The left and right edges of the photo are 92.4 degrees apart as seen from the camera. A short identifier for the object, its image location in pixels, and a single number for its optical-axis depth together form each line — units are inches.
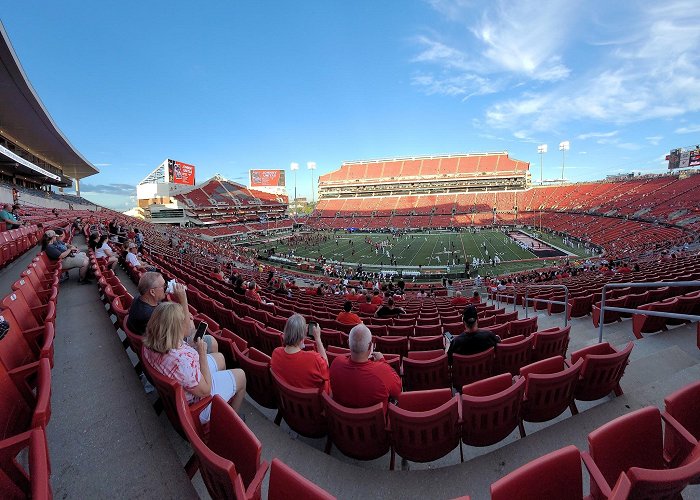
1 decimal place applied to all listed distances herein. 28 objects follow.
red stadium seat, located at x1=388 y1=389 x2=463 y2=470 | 99.3
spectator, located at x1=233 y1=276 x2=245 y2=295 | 367.6
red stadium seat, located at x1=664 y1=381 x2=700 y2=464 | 78.3
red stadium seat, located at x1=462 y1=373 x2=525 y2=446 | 104.9
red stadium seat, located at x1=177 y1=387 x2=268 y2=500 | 61.3
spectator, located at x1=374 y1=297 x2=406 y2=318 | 339.6
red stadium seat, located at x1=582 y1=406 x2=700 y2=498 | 57.4
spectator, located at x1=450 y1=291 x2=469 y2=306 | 437.1
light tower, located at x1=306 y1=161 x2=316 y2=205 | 4355.3
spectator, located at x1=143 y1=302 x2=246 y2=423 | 98.7
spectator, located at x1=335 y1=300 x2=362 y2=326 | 263.3
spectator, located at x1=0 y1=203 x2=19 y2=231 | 467.2
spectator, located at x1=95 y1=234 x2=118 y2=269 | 375.2
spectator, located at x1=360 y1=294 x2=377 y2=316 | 393.1
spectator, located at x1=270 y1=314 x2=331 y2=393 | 120.0
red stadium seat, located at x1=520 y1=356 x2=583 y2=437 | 115.4
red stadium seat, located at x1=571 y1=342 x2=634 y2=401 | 123.0
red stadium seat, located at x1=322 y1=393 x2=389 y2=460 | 101.6
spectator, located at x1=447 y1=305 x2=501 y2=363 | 164.7
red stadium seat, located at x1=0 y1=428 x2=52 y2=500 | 56.6
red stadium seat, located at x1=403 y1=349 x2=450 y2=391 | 156.4
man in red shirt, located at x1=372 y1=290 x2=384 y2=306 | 416.3
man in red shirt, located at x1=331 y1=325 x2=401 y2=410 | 111.9
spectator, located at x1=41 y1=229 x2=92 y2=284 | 316.2
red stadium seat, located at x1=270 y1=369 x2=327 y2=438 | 113.1
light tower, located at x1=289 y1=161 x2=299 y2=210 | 4453.7
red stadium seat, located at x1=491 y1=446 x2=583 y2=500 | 62.4
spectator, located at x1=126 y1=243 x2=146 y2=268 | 356.8
